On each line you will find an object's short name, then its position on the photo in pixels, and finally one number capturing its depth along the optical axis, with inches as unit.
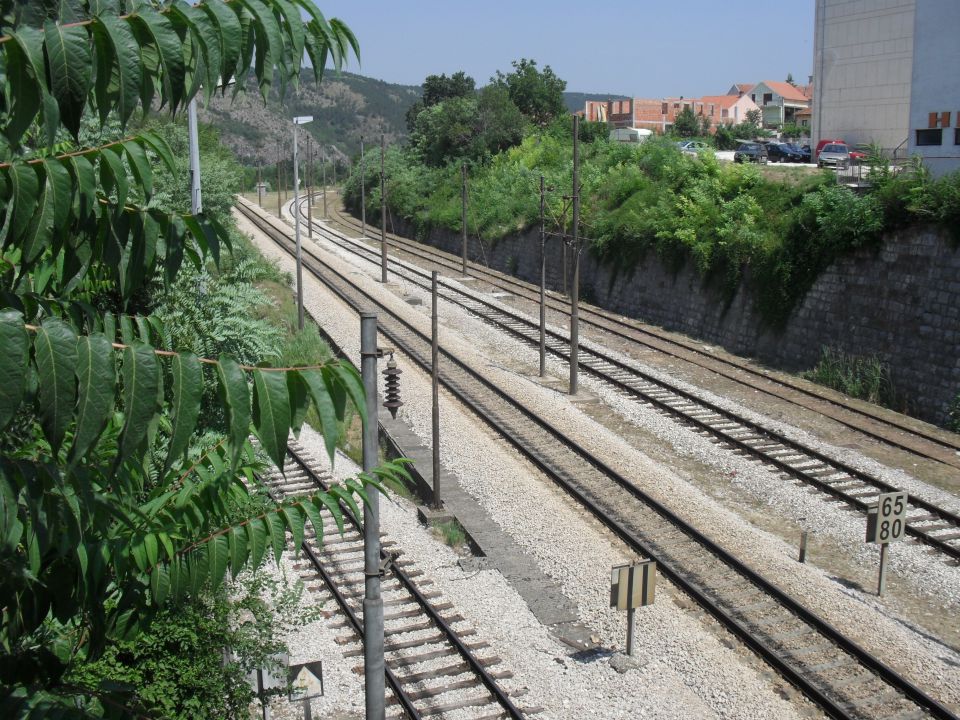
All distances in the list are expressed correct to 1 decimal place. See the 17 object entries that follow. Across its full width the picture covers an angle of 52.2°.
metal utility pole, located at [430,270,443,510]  679.5
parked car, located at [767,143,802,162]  1971.0
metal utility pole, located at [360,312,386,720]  298.5
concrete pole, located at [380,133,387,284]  1662.2
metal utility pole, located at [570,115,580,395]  947.5
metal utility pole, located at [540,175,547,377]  1040.8
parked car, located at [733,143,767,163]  1963.6
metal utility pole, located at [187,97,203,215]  621.0
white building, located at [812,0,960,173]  1684.3
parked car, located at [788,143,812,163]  1963.6
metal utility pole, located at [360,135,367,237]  2400.3
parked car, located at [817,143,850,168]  1575.4
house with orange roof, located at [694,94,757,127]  4458.7
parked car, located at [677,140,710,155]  2249.8
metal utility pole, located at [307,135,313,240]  2329.0
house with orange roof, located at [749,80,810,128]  4611.2
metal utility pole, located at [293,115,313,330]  1248.5
